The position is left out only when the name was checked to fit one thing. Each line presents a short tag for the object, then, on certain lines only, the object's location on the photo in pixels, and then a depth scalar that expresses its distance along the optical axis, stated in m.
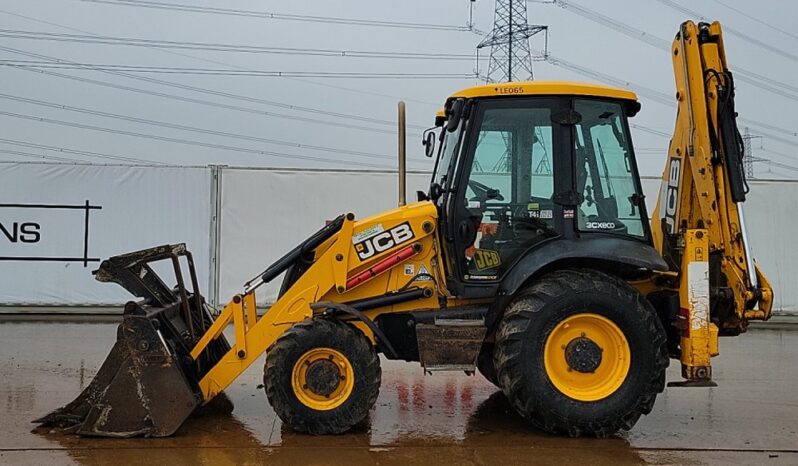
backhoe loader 6.12
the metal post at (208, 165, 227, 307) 14.15
